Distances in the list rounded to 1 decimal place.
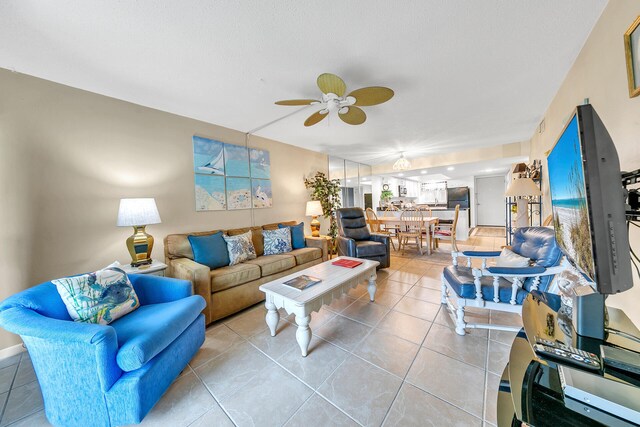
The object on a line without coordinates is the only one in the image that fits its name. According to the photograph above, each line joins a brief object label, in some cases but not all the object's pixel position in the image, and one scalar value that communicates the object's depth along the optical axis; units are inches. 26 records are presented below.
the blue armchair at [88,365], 43.4
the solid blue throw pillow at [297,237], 141.1
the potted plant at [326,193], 182.2
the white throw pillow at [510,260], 73.7
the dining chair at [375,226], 199.2
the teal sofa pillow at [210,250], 99.1
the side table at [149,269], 80.2
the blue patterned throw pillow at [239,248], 107.2
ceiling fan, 68.0
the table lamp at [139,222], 82.3
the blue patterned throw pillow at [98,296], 54.0
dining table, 176.4
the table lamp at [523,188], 116.3
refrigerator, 319.9
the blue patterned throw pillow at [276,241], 126.6
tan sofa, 85.1
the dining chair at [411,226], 178.7
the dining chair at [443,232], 165.8
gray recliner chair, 136.6
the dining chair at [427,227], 174.7
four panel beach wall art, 118.4
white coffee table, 66.9
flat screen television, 23.6
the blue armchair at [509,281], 64.8
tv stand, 20.7
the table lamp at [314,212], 166.9
